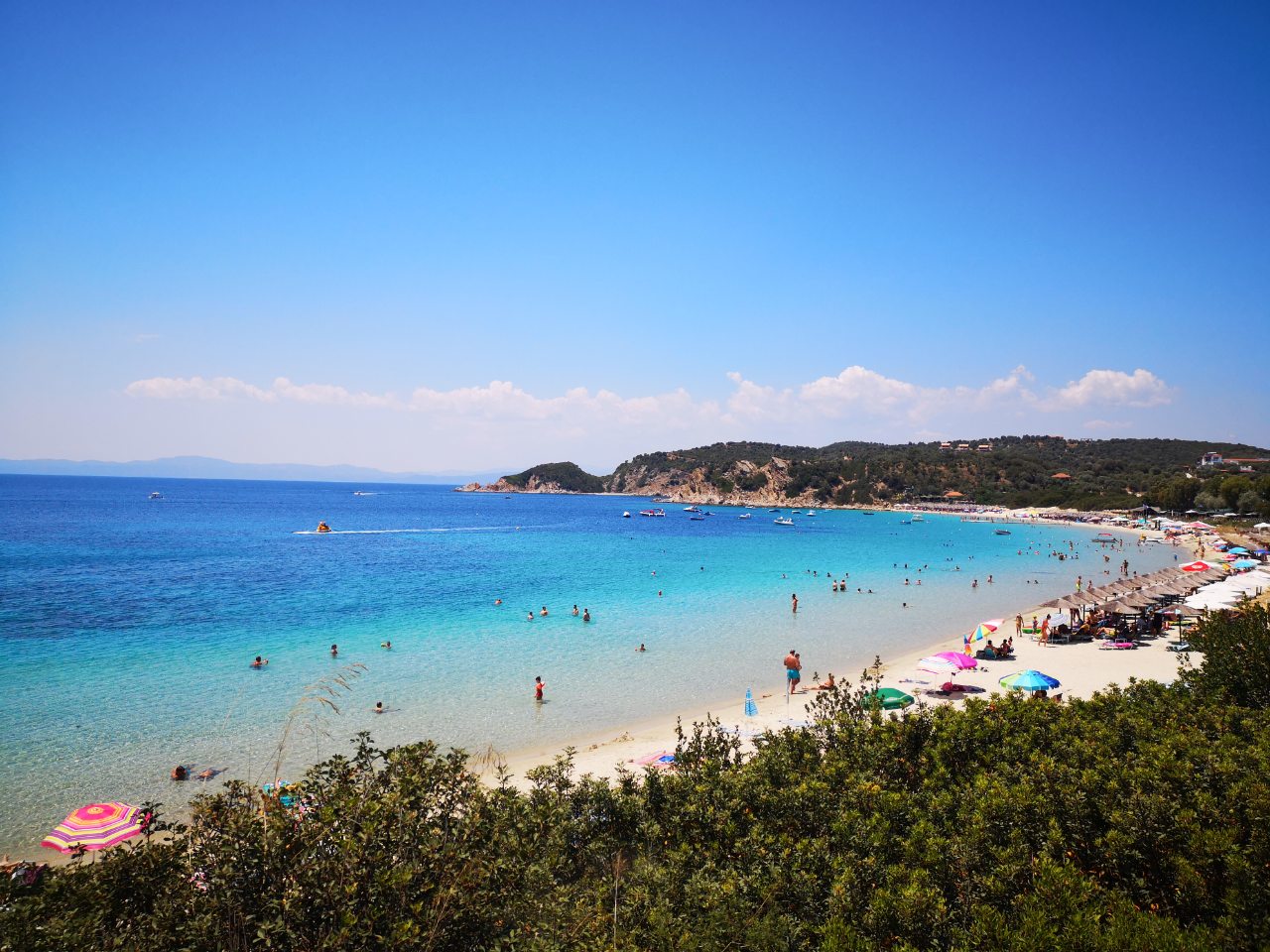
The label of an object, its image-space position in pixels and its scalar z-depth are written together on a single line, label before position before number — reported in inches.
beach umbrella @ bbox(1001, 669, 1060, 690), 792.3
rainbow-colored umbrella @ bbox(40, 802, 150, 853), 436.1
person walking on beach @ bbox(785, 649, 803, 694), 919.7
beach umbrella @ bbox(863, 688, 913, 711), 766.3
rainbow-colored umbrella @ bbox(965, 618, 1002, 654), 1112.5
